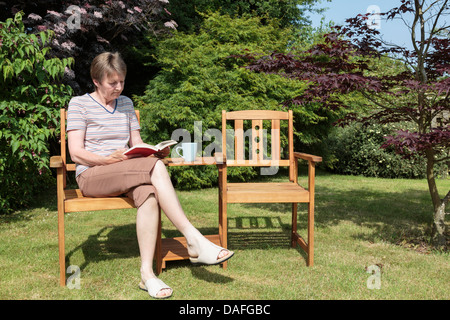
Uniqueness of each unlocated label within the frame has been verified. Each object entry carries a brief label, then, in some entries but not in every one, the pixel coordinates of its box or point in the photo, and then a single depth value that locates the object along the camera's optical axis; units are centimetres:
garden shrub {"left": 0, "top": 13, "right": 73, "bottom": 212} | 382
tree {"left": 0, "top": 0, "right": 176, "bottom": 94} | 588
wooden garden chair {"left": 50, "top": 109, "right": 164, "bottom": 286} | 248
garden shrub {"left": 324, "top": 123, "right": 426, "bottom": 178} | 792
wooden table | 276
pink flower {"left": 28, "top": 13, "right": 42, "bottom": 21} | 568
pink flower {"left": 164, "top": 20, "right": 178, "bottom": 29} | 689
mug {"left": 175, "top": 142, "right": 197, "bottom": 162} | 287
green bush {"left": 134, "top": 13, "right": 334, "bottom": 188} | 625
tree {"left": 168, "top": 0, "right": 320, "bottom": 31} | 927
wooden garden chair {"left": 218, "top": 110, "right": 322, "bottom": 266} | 282
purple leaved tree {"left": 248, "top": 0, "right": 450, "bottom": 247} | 318
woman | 240
